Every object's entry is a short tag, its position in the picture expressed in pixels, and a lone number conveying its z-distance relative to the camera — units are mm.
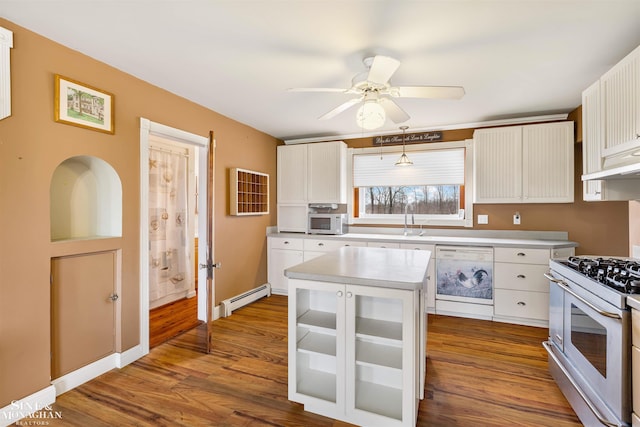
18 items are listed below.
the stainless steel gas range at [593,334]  1507
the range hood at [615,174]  1761
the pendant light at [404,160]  3967
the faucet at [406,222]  4277
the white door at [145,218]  2684
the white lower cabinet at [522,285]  3305
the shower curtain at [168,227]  3990
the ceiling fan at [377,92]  1971
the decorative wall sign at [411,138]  4254
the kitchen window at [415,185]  4191
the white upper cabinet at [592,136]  2328
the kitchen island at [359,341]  1680
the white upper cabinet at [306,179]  4465
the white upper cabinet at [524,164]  3445
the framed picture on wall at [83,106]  2088
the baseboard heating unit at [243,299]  3652
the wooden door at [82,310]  2141
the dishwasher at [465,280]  3516
